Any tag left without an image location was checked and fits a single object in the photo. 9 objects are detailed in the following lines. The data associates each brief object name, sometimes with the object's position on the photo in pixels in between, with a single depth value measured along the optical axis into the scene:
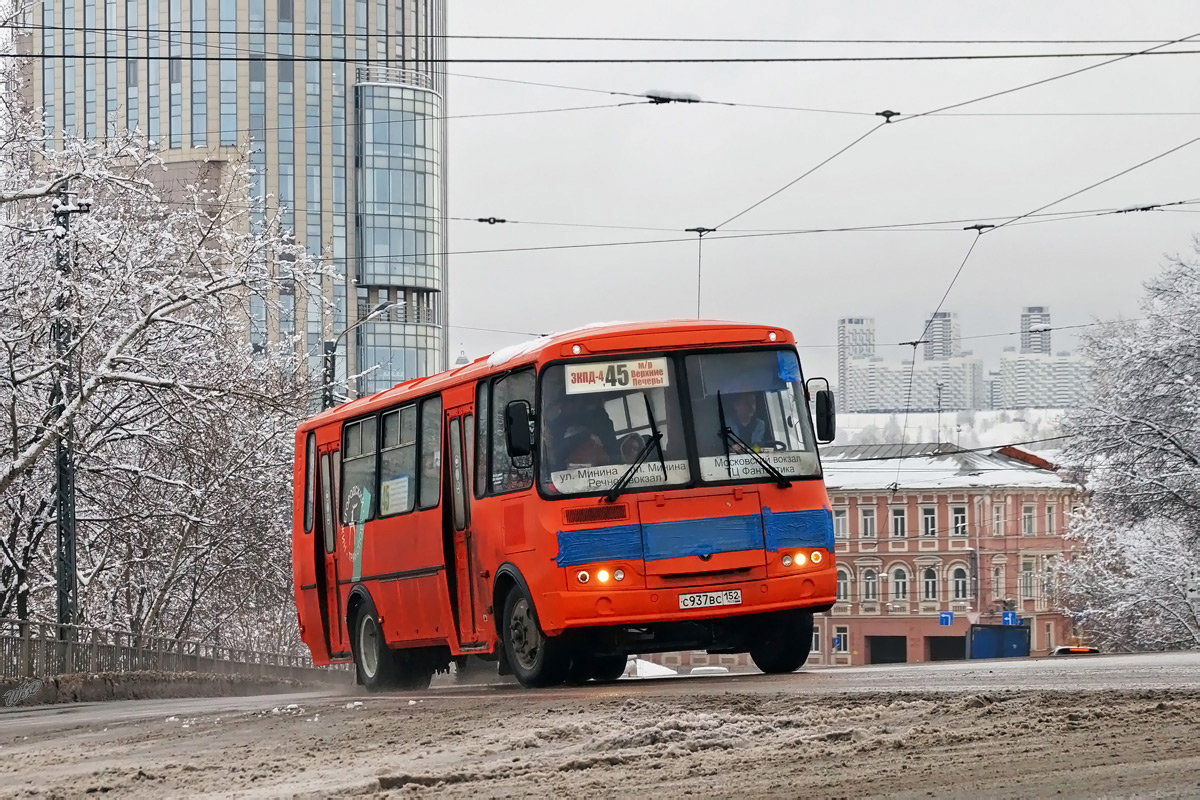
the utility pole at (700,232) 33.31
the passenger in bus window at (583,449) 15.34
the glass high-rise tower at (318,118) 115.00
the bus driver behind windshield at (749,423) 15.63
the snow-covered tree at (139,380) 28.75
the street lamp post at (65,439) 28.16
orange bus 15.12
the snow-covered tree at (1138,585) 49.88
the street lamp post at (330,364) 40.19
